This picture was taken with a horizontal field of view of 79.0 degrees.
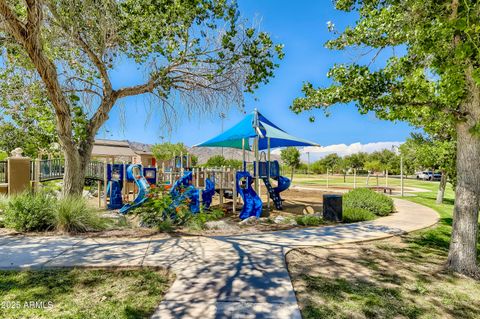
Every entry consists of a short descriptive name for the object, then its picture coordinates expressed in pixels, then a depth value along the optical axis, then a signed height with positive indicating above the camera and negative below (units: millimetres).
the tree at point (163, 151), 51719 +2435
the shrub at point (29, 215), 6488 -1142
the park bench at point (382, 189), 18834 -1631
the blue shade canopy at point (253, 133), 11070 +1257
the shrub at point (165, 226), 6863 -1457
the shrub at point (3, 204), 7305 -1032
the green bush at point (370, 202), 10006 -1336
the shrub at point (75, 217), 6547 -1212
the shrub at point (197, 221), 7195 -1427
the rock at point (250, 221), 8224 -1619
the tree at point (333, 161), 66525 +864
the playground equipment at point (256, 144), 10422 +912
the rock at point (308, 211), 10453 -1682
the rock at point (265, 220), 8430 -1640
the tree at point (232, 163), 38531 +216
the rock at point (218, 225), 7406 -1576
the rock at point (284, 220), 8273 -1653
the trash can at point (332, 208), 8312 -1251
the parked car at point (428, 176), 48656 -1946
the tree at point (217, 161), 39438 +505
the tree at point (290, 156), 52875 +1581
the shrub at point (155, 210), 7117 -1168
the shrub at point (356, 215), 8749 -1552
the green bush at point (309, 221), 8031 -1562
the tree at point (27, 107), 7848 +1654
